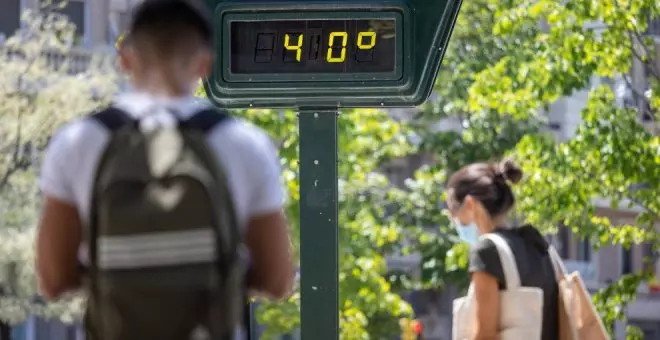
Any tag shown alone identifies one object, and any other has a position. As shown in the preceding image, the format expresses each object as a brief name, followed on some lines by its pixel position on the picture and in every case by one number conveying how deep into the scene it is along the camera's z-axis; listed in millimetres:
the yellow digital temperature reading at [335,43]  14323
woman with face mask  12400
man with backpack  7570
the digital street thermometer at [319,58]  14276
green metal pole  14004
